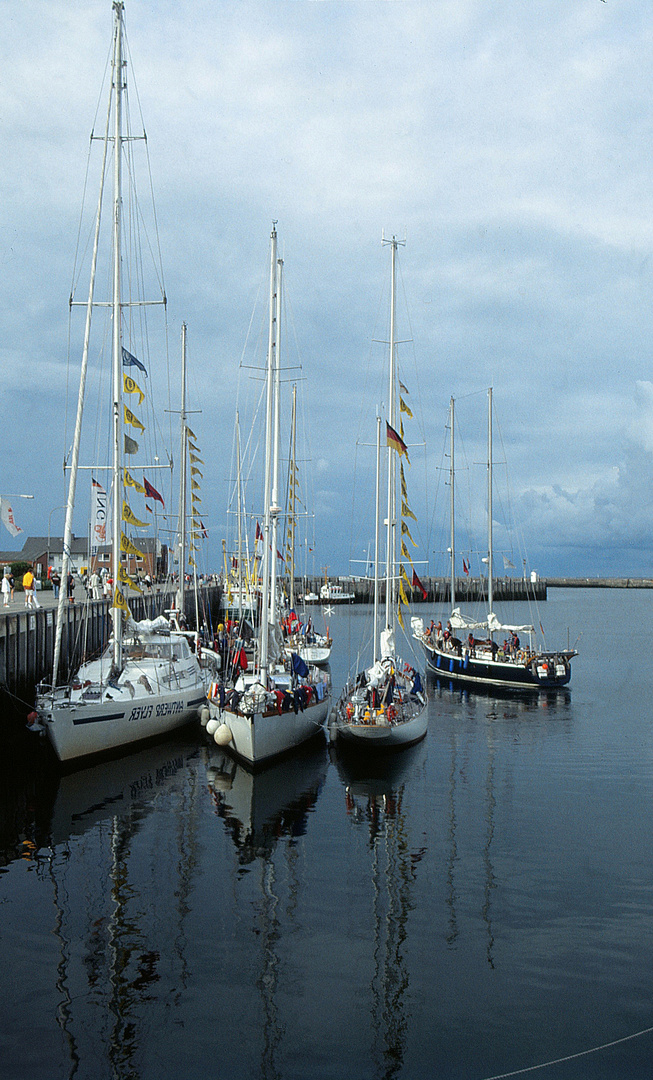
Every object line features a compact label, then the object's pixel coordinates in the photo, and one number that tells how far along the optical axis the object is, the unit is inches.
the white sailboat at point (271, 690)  1042.1
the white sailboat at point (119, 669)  1026.1
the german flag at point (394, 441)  1253.1
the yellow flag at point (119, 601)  1184.2
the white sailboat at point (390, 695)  1135.0
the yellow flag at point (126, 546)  1295.5
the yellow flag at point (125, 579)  1227.2
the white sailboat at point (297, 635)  1967.3
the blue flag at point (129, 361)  1273.4
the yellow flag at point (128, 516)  1268.5
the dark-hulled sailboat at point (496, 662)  1857.8
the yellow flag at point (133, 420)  1249.4
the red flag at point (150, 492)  1447.0
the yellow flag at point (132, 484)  1242.5
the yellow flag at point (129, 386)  1244.3
